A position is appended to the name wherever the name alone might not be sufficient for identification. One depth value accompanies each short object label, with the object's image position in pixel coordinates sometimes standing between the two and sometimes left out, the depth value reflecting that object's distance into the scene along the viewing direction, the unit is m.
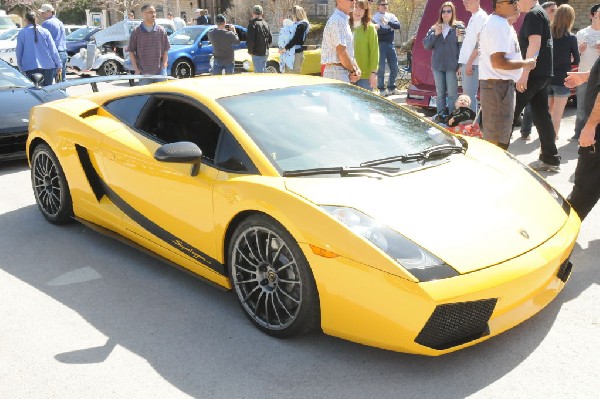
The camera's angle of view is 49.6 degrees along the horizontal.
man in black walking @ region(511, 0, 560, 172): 6.28
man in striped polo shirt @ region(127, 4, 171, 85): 9.36
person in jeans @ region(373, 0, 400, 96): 12.45
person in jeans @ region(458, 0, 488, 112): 7.82
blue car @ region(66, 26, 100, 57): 22.55
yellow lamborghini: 2.86
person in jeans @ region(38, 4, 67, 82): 11.95
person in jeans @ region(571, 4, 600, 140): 8.06
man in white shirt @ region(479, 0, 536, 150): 5.73
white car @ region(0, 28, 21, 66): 20.14
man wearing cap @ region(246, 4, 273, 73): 12.12
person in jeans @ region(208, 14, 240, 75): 12.60
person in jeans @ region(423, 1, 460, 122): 8.80
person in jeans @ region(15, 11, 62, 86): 10.23
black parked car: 7.22
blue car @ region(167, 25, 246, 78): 17.12
